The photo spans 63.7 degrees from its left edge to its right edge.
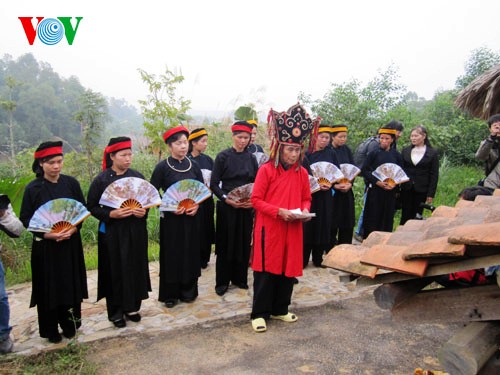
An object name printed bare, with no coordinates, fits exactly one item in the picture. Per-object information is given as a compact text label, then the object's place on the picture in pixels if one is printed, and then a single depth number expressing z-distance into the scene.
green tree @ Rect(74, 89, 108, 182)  8.89
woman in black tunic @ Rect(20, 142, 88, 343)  3.55
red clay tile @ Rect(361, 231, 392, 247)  2.26
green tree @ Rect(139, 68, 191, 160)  7.86
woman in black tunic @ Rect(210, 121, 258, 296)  4.79
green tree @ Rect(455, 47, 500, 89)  13.84
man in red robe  3.81
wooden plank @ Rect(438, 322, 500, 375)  1.92
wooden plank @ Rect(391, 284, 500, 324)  2.06
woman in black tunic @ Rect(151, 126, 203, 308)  4.46
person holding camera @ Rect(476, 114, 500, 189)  5.16
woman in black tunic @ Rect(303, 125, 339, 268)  5.56
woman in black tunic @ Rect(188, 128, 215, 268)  5.62
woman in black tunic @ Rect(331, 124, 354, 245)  5.80
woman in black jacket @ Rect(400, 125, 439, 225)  6.12
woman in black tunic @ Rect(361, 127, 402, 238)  6.02
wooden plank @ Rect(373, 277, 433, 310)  2.20
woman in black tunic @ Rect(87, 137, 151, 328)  3.86
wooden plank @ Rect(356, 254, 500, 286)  1.70
